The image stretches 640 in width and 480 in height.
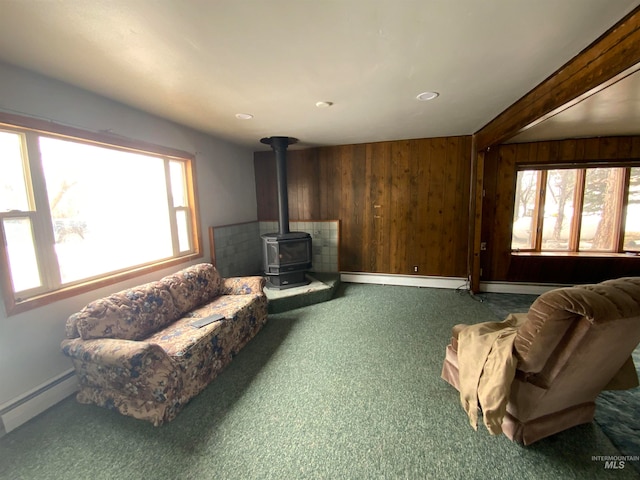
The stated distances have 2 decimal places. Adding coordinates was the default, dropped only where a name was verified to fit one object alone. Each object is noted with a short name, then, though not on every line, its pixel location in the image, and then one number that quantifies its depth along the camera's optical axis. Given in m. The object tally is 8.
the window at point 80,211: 1.79
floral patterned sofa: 1.65
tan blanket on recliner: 1.32
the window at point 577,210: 3.67
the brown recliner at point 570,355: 1.13
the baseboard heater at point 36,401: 1.66
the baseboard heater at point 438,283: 3.88
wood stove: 3.68
